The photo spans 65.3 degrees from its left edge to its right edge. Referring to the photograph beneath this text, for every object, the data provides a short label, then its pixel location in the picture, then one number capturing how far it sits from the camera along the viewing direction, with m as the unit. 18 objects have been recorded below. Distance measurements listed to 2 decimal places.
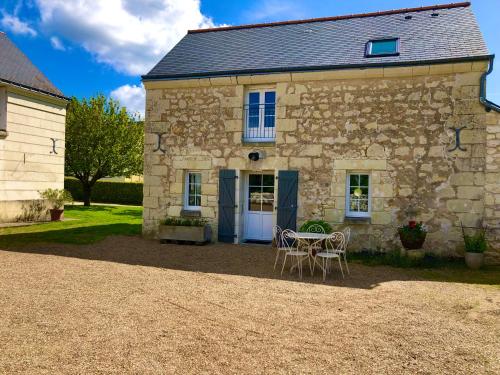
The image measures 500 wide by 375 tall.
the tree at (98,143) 17.16
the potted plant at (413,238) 7.16
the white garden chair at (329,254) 5.92
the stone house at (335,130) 7.58
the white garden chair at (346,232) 8.13
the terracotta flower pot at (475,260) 6.93
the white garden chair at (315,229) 7.45
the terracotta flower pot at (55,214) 12.20
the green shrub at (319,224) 7.53
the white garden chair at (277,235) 8.53
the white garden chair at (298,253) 6.13
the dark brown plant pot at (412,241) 7.16
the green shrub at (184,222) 9.00
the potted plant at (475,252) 6.93
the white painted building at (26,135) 10.88
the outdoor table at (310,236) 6.28
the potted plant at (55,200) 12.17
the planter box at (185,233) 8.79
